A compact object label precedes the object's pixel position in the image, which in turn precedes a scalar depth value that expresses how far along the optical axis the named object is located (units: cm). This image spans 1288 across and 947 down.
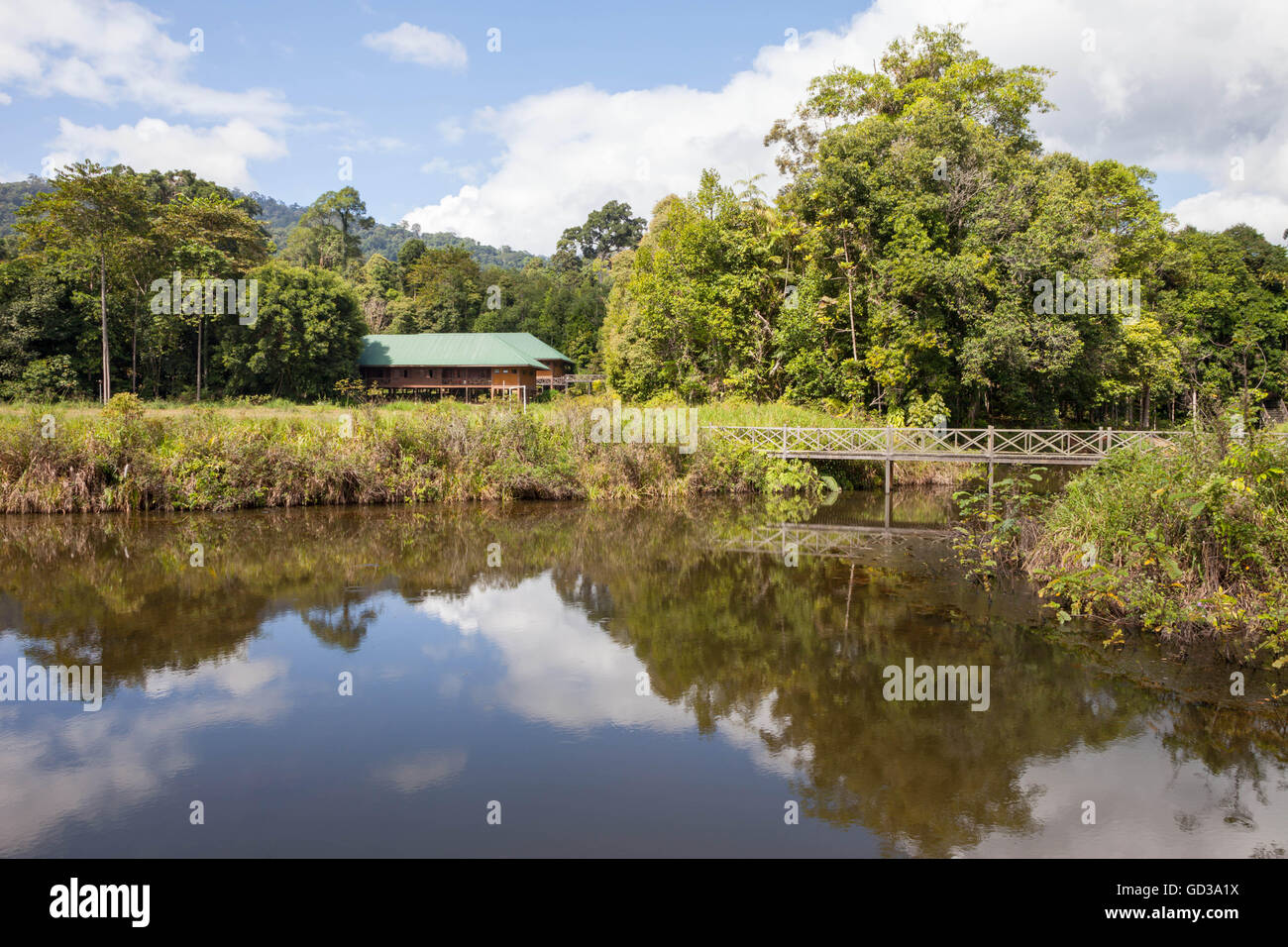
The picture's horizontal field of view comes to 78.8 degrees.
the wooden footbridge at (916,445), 2153
